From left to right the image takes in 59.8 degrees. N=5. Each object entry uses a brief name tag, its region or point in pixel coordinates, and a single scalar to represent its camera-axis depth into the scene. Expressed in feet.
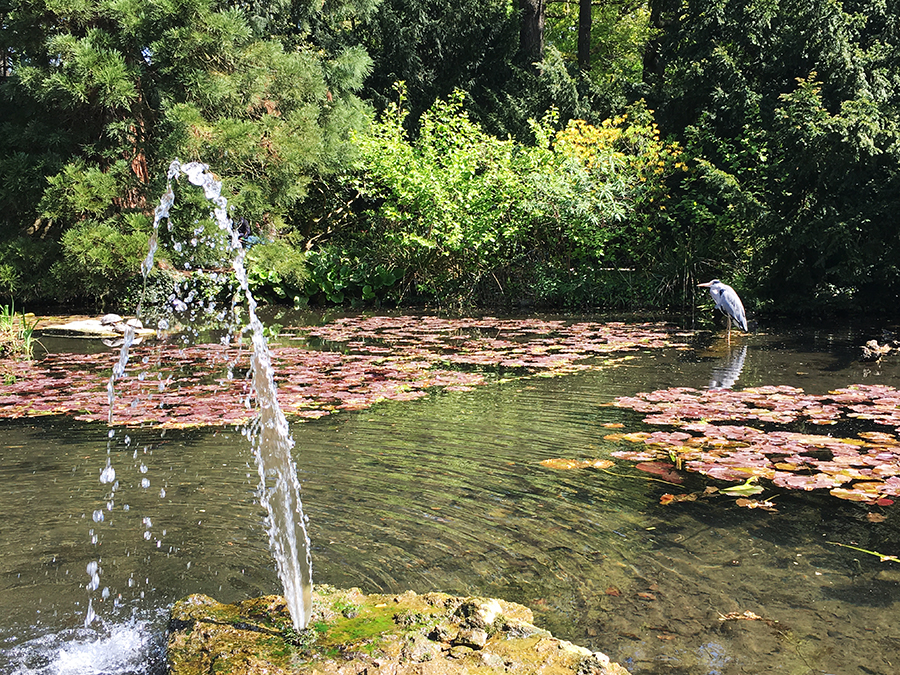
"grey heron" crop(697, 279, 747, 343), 30.81
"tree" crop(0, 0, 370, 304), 40.70
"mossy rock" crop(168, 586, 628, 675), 7.29
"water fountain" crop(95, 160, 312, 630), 9.12
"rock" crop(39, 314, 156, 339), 35.73
